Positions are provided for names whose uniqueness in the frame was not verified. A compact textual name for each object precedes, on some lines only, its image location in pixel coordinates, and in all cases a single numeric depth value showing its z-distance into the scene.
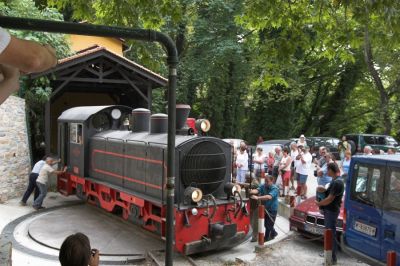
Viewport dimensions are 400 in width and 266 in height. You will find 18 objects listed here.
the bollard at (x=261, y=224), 9.15
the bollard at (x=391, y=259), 5.66
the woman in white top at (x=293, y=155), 15.56
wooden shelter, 16.03
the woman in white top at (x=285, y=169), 14.37
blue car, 6.80
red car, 9.49
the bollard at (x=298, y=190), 13.62
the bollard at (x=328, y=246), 7.14
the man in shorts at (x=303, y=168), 13.76
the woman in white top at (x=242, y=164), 15.03
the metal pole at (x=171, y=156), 3.51
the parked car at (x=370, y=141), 25.47
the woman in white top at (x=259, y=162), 15.65
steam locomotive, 8.71
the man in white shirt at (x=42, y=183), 12.63
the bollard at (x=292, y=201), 12.23
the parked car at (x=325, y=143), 25.33
